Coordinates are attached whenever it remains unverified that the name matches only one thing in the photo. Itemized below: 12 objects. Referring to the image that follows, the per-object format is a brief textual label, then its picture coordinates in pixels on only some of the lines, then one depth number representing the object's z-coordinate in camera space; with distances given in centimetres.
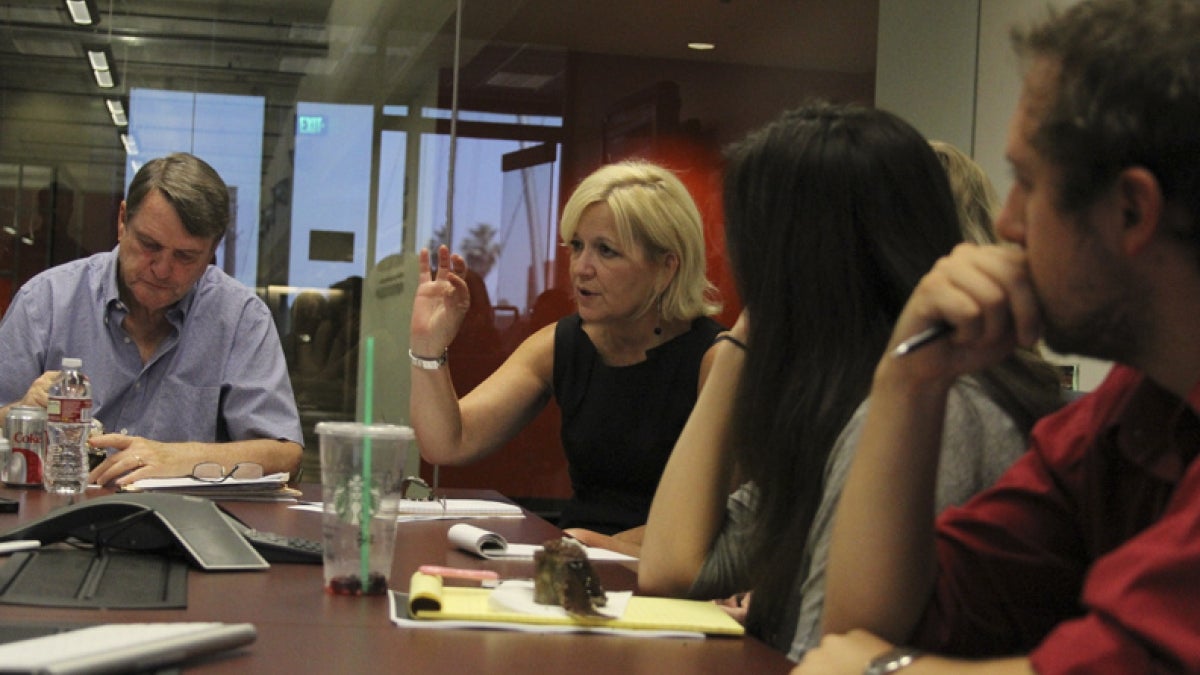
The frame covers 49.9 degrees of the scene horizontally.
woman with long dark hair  143
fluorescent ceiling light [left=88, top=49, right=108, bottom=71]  472
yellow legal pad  126
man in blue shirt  295
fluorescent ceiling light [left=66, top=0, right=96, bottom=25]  471
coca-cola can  235
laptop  91
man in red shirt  87
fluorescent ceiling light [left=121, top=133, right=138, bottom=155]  473
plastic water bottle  225
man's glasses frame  239
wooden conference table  108
